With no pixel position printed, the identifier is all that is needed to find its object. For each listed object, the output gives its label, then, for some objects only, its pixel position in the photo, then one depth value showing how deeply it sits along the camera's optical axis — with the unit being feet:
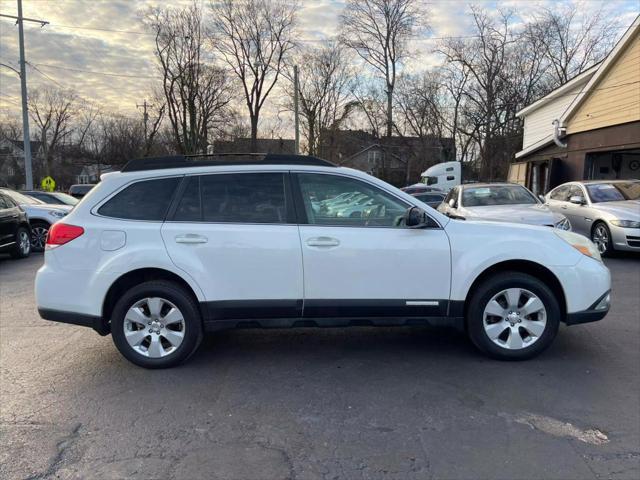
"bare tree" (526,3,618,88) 131.44
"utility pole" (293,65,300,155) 95.50
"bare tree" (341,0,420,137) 154.40
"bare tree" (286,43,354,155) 160.86
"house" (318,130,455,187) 164.14
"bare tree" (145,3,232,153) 132.16
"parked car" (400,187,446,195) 92.57
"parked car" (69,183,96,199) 91.66
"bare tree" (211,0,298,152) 133.68
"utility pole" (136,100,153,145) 175.22
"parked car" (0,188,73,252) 39.06
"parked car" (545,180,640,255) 30.35
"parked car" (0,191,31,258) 32.43
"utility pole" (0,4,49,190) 67.46
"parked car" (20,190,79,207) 48.55
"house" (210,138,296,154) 152.93
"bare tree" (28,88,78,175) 204.54
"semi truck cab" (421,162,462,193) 129.70
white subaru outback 13.25
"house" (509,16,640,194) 54.24
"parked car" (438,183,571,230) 27.09
